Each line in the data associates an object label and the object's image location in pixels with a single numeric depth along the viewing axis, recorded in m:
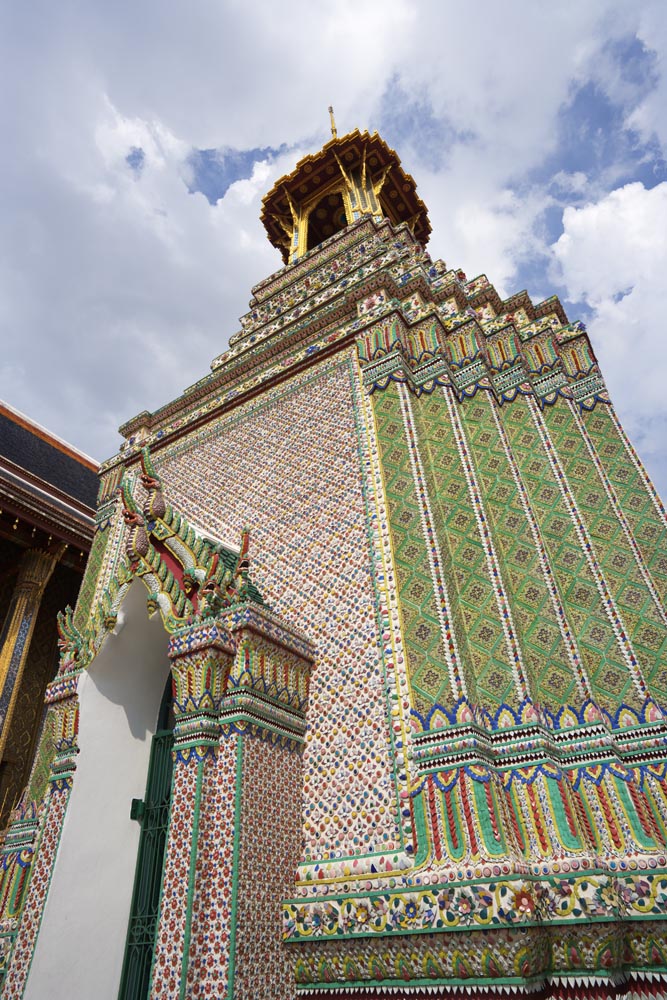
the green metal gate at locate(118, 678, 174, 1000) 4.38
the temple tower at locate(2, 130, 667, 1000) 3.27
